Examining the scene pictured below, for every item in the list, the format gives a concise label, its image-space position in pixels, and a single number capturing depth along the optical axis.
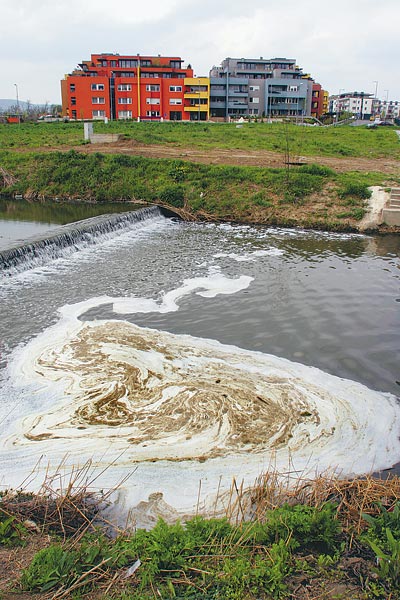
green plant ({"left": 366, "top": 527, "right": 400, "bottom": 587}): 3.46
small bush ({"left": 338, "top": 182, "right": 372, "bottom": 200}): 20.94
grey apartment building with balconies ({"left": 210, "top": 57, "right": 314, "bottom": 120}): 77.25
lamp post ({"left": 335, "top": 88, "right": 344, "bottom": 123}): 142.57
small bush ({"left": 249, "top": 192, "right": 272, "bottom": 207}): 21.84
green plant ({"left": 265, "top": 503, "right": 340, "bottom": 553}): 3.97
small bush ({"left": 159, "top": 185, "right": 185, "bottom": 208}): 23.34
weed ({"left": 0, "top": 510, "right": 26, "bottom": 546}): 4.00
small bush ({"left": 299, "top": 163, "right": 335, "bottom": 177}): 22.94
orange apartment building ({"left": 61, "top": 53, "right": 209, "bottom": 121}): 68.38
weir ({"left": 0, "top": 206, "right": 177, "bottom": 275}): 13.59
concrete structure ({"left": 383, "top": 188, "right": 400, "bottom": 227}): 19.41
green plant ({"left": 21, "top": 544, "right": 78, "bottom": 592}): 3.41
